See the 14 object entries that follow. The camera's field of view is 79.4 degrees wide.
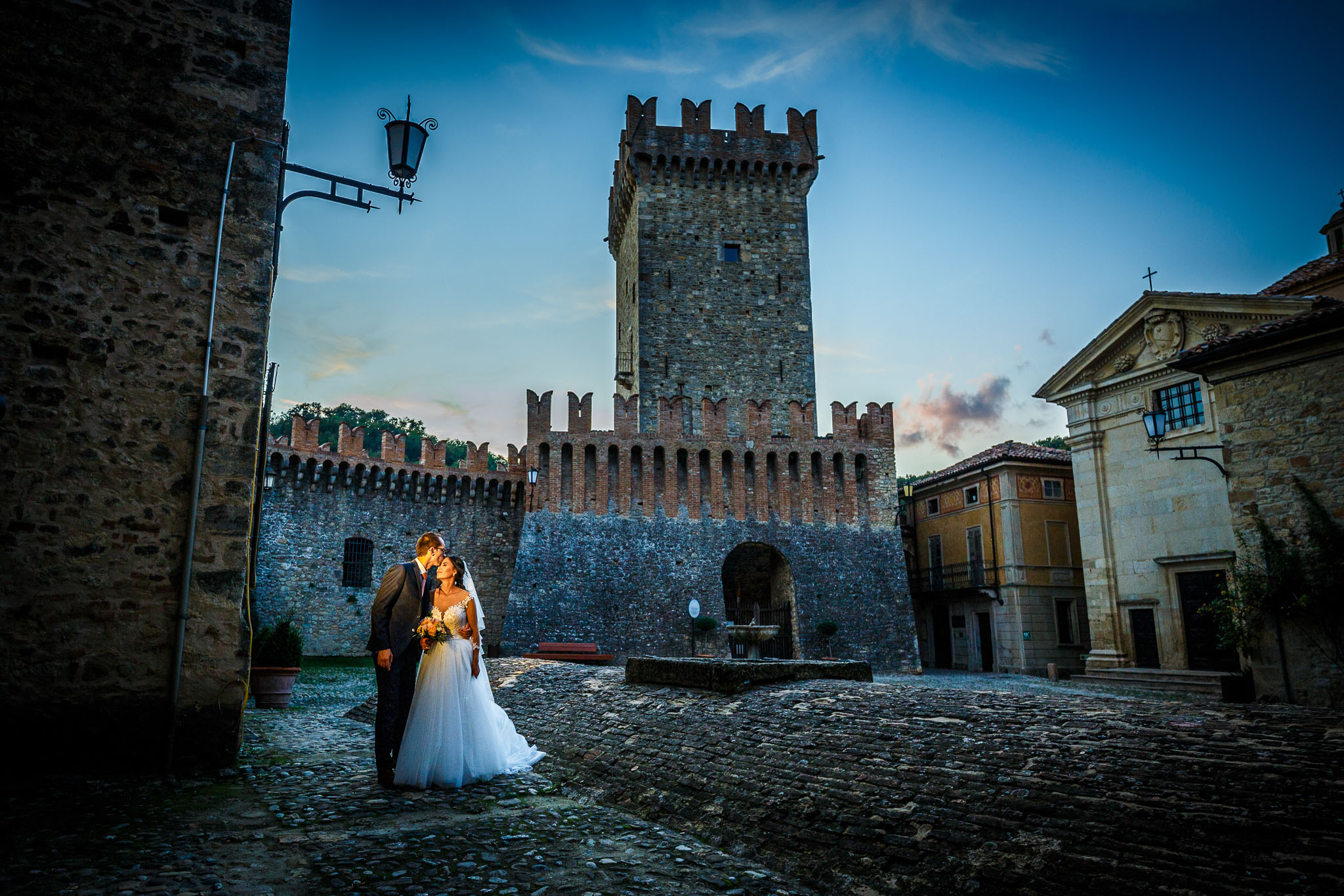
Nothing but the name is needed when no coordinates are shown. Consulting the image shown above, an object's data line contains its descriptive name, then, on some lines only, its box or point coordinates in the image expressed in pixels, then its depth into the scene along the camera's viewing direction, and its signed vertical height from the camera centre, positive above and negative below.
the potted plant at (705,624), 24.31 -0.52
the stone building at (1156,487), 18.41 +2.79
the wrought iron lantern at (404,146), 8.96 +5.07
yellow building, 26.72 +1.31
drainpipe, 6.57 +0.55
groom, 6.38 -0.24
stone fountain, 21.67 -0.73
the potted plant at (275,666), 11.61 -0.76
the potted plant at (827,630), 25.48 -0.75
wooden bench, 19.19 -1.08
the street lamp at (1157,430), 16.70 +3.55
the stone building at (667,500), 25.16 +3.58
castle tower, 30.45 +13.31
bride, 6.30 -0.85
